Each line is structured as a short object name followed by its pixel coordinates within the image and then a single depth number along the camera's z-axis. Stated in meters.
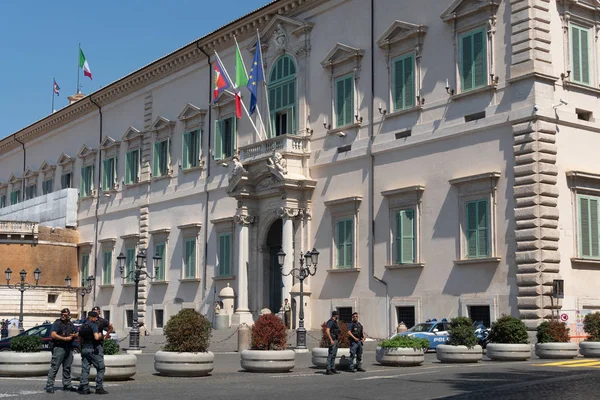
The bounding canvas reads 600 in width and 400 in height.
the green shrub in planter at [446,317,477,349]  24.56
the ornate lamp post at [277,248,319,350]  30.89
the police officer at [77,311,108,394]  17.59
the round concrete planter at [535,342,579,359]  24.95
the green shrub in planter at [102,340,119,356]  20.40
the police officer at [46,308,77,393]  18.03
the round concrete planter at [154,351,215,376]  21.22
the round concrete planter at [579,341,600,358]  25.50
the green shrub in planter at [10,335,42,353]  21.44
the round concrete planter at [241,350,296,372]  22.30
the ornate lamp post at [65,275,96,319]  51.59
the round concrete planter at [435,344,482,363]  24.27
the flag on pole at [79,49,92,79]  61.29
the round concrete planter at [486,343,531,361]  24.73
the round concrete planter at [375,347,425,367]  23.27
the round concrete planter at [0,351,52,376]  21.00
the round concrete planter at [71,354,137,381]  19.75
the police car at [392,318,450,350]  29.45
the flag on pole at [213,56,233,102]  40.28
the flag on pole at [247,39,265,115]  38.62
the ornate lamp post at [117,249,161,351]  33.75
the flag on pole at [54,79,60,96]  71.55
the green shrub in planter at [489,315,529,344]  25.17
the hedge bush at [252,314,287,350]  22.89
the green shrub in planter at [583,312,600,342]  26.41
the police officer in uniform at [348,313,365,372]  21.94
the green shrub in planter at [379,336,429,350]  23.30
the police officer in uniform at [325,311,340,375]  21.73
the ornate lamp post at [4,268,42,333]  46.42
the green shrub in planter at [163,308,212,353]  21.34
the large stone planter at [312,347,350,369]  22.91
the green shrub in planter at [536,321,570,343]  25.67
